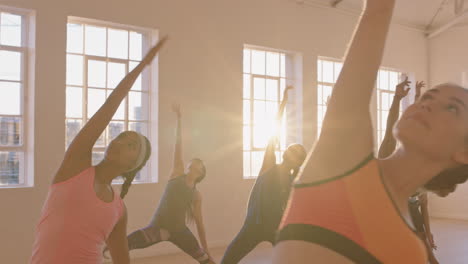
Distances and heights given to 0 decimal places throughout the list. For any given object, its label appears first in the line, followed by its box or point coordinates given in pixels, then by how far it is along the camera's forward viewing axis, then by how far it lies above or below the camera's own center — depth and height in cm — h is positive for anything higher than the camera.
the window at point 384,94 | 1040 +100
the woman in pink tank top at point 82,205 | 178 -24
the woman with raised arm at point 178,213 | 436 -67
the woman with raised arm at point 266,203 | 383 -50
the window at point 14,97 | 580 +51
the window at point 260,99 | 811 +70
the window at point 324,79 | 911 +116
